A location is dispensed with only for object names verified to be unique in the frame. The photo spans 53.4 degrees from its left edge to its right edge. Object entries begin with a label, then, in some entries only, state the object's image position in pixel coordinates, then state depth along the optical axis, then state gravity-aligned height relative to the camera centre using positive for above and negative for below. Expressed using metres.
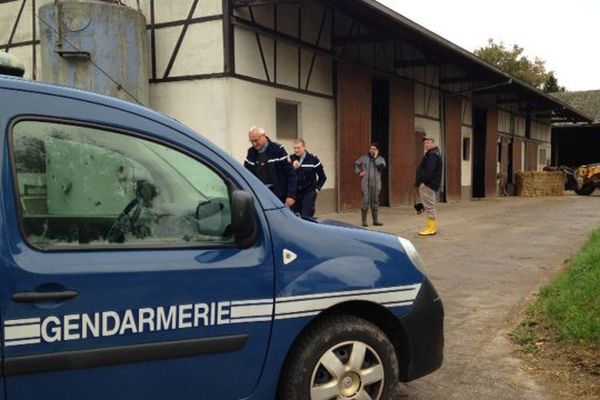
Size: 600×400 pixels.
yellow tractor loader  28.88 -0.68
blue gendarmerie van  2.28 -0.45
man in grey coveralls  12.07 -0.16
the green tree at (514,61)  52.47 +9.23
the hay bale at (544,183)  28.31 -0.84
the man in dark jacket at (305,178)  8.37 -0.14
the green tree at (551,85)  65.50 +8.93
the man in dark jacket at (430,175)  10.60 -0.15
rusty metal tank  11.91 +2.50
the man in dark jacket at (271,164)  7.39 +0.05
